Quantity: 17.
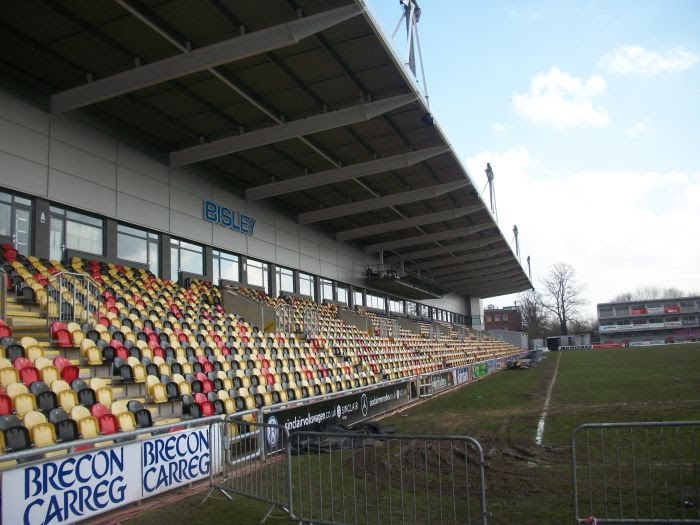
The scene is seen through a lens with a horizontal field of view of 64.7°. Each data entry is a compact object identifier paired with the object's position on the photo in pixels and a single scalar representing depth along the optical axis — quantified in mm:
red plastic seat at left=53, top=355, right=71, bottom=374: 8391
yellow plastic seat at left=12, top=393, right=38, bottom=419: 6812
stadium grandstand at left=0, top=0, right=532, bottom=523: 9477
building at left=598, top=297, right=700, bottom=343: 101938
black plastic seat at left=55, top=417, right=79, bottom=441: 6773
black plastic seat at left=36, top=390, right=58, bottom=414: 7246
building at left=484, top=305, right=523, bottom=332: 109975
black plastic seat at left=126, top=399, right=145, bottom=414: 8375
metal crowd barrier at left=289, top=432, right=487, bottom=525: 6059
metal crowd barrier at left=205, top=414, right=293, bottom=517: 6809
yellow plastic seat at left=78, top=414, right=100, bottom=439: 7027
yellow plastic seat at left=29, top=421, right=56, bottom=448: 6414
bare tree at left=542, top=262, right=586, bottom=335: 98500
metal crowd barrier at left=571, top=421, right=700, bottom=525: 5707
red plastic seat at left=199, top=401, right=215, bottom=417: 9759
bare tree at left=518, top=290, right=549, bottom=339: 100456
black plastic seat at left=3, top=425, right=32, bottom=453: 6145
